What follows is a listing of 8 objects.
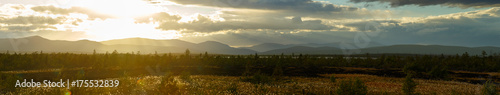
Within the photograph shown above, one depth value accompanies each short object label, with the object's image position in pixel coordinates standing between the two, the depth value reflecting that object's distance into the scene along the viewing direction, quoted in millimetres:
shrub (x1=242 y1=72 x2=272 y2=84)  34625
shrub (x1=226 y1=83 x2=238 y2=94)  24219
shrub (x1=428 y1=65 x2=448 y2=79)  53938
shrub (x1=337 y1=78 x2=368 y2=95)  21047
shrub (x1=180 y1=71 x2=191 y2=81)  37244
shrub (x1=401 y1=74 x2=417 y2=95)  23406
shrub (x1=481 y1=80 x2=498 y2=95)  20925
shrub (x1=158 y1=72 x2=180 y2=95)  22875
